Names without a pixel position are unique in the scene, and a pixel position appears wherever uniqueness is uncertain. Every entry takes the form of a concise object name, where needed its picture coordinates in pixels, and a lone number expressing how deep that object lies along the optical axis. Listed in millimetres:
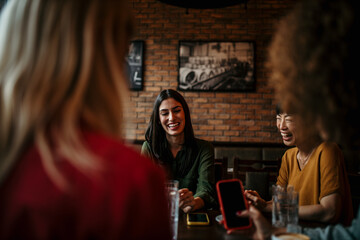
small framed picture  4156
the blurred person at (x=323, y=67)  607
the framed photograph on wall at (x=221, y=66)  4016
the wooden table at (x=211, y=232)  984
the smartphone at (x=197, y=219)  1109
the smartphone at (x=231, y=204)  1015
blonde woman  387
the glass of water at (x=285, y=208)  1106
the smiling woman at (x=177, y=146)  1792
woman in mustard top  1244
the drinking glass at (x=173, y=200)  1039
